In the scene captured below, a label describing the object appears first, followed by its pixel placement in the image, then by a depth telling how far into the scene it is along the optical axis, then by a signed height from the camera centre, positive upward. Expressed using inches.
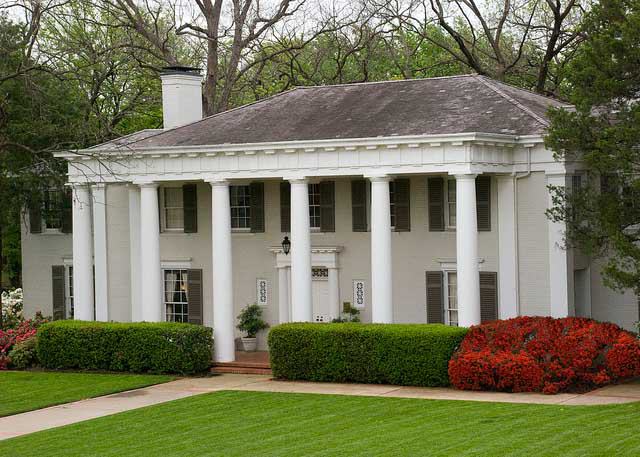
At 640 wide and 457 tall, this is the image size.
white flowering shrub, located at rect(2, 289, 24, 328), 1510.8 -65.7
